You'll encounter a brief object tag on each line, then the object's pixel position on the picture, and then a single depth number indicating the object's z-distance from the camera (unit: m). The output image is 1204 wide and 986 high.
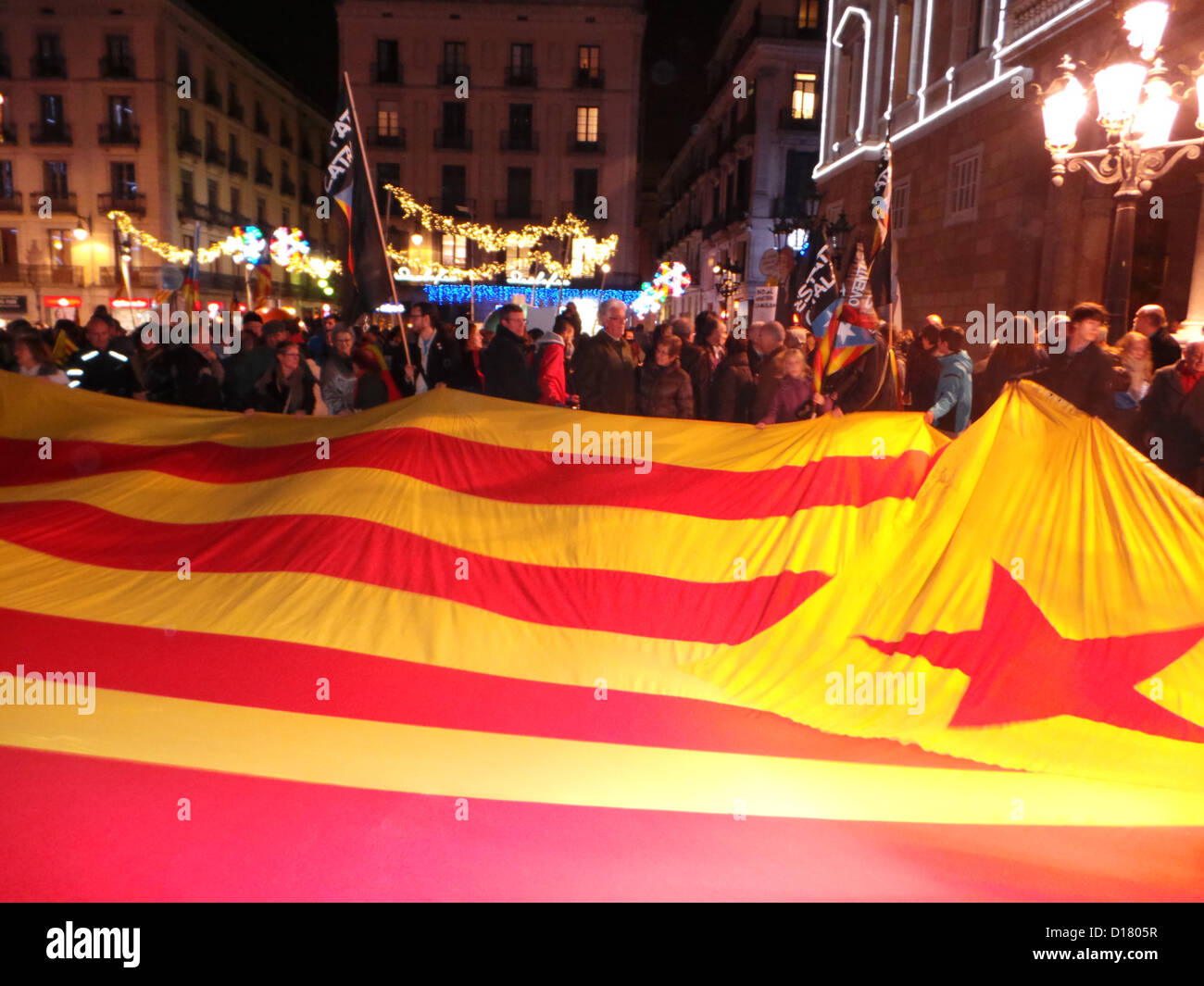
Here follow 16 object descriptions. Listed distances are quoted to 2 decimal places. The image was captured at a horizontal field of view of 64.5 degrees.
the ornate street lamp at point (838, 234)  16.94
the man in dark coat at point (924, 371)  8.47
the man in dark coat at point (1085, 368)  5.37
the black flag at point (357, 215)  6.51
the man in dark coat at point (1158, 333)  7.68
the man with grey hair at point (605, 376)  7.61
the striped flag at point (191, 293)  13.97
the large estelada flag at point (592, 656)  2.79
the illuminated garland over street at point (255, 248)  22.00
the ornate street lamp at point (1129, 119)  6.85
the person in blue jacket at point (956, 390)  6.53
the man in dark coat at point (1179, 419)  6.26
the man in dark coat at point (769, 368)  7.04
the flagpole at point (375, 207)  6.36
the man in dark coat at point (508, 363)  7.85
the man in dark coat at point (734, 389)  7.76
